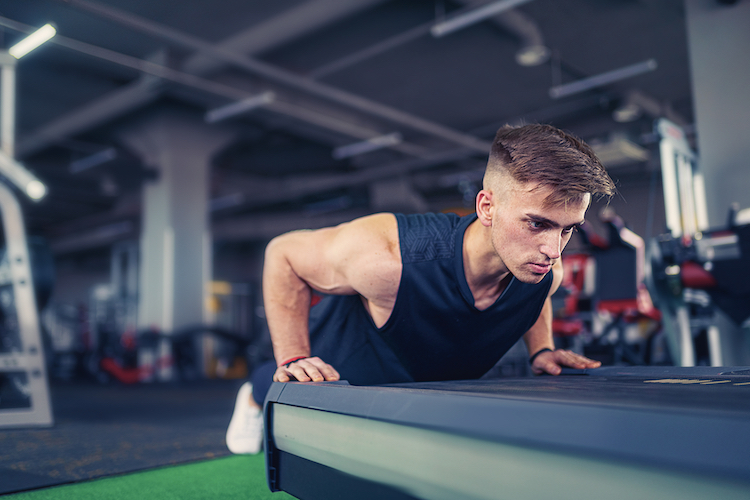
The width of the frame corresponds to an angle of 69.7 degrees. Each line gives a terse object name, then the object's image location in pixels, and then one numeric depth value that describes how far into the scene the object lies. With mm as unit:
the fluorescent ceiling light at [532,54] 5062
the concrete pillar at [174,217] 6695
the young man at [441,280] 971
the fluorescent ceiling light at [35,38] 3043
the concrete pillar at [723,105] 2785
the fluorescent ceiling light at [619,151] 6348
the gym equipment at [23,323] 2248
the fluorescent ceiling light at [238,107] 5613
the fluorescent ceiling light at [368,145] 7188
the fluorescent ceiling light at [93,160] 7559
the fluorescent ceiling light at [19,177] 2262
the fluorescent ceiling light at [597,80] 5344
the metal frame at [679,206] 2480
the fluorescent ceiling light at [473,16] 4090
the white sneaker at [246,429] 1599
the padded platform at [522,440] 467
